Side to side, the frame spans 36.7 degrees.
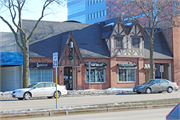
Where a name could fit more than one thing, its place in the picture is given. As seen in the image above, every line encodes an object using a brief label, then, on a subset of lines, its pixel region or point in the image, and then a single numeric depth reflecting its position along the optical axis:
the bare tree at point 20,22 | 23.34
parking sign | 15.20
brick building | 30.27
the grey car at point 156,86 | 26.58
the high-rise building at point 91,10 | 84.19
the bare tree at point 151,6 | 29.48
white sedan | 21.51
